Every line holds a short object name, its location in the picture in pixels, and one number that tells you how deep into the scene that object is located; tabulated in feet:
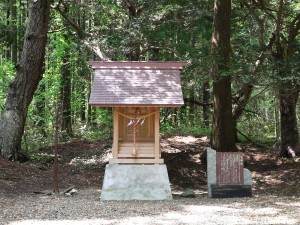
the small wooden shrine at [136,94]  31.37
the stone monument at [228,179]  32.27
